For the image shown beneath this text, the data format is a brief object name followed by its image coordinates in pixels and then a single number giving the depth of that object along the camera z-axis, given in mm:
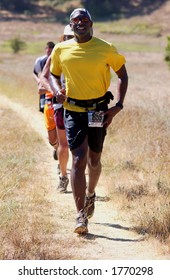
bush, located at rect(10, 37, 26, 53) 60688
